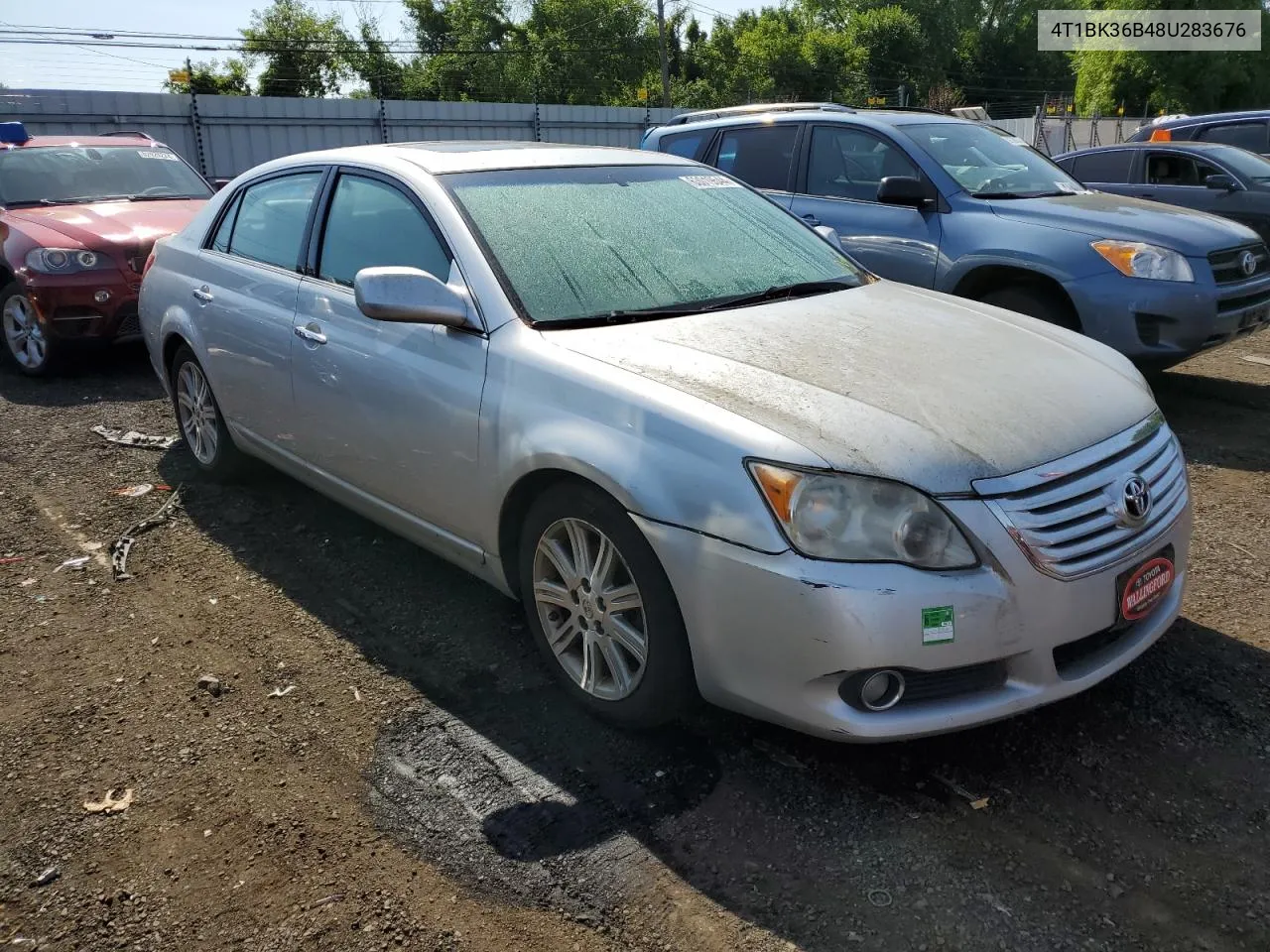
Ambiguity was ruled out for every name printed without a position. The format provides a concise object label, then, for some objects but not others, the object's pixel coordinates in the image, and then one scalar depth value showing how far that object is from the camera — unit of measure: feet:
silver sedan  8.12
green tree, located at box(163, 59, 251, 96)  133.47
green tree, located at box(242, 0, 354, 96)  205.57
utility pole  146.20
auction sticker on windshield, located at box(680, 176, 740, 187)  13.64
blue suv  18.93
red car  24.08
